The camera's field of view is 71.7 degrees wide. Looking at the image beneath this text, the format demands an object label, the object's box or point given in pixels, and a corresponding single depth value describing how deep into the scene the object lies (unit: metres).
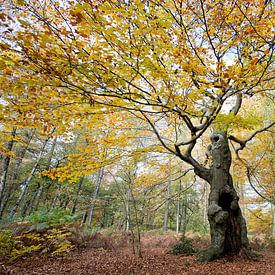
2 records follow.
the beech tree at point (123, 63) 2.01
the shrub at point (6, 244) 4.68
